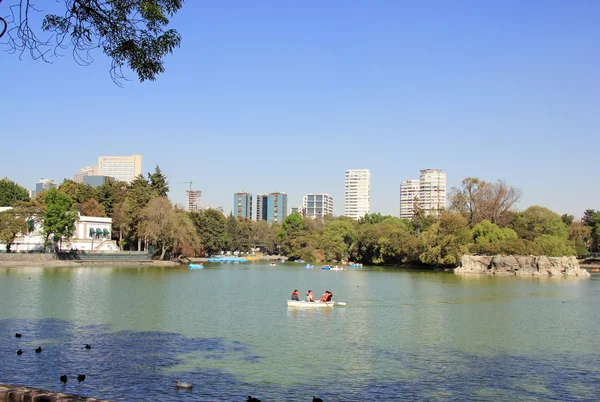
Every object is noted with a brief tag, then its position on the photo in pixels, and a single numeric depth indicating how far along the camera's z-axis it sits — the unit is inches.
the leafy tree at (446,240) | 3073.3
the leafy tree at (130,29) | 433.1
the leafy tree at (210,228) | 4151.1
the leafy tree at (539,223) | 3356.3
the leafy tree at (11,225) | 2696.9
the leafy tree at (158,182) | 3754.9
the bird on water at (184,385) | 580.9
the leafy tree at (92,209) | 3745.1
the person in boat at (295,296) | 1343.5
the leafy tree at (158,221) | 2987.2
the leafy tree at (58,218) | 2783.0
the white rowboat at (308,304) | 1290.6
